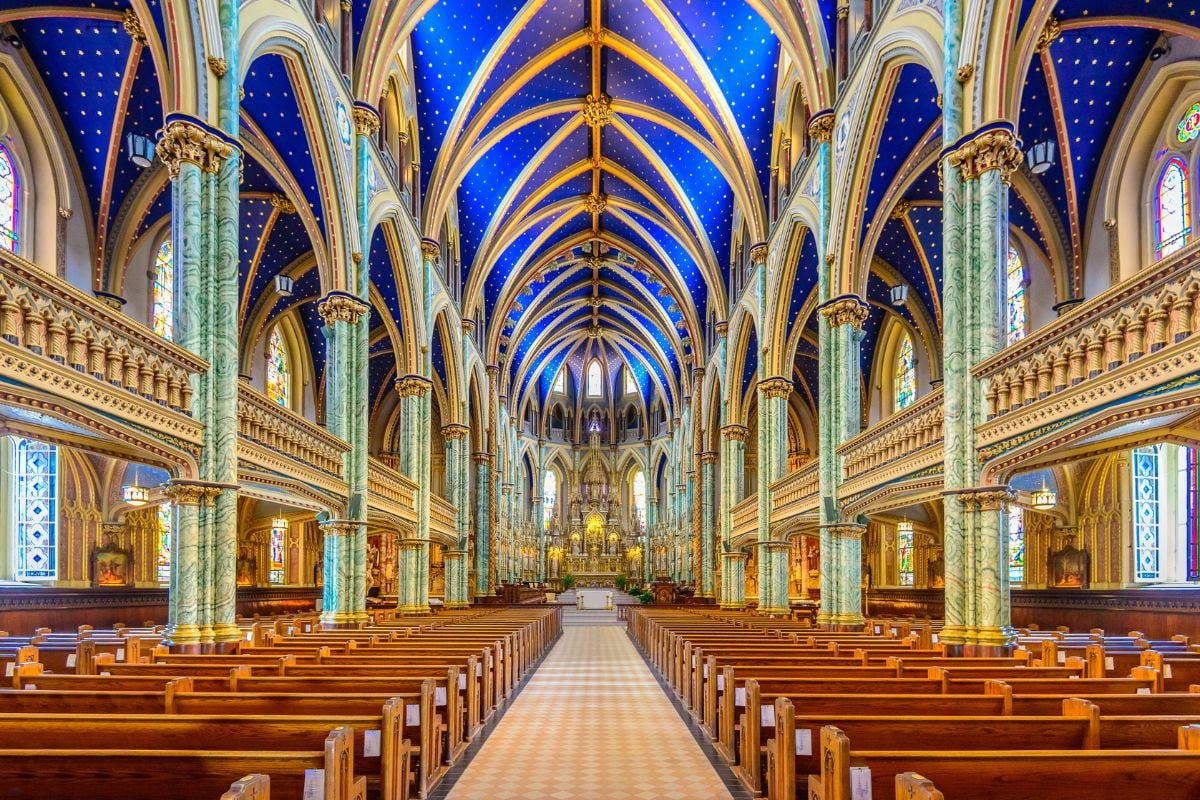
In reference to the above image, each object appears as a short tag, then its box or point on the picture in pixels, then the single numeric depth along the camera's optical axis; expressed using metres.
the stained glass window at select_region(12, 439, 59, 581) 18.95
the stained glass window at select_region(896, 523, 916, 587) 29.17
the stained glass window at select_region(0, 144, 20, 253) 15.83
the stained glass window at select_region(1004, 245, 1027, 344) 19.64
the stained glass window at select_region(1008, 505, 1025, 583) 21.50
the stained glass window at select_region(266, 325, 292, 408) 28.27
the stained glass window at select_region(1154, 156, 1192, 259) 15.67
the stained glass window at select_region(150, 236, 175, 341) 19.94
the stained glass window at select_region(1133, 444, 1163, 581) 17.84
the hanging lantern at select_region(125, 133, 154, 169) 14.23
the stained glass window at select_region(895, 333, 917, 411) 27.38
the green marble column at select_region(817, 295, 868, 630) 17.81
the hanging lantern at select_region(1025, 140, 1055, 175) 14.20
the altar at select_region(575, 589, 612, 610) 43.20
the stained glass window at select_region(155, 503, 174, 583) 22.12
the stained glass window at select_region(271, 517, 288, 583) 30.80
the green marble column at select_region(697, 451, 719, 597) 35.66
